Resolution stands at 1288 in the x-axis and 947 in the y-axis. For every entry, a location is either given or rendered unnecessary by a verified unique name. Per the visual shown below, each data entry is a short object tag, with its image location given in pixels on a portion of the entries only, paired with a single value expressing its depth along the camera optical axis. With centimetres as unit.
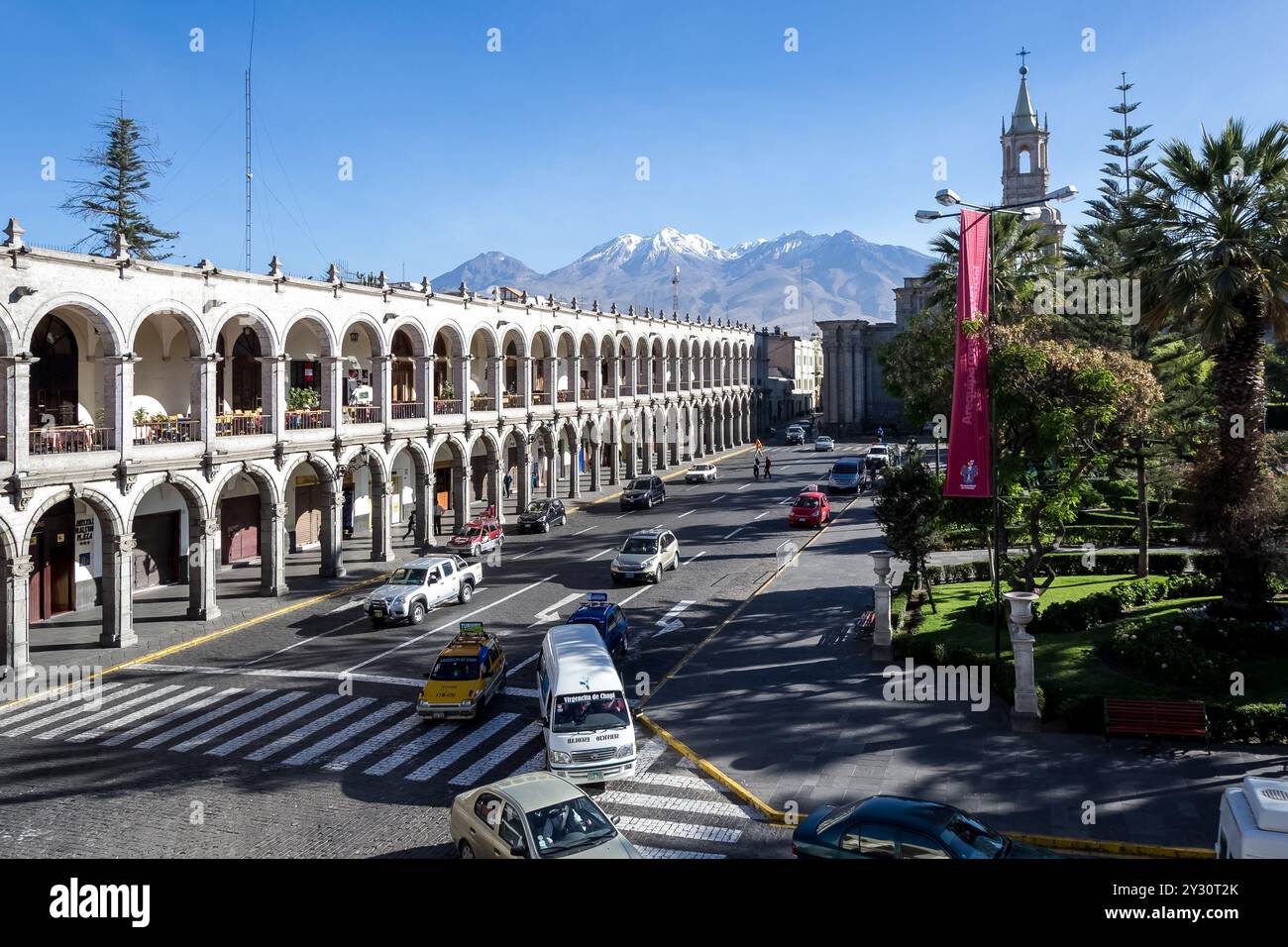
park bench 1744
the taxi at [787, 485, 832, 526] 4594
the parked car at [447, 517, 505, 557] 3931
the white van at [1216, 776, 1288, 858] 1138
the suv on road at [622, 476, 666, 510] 5291
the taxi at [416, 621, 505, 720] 1998
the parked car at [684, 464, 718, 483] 6475
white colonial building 2653
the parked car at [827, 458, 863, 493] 5600
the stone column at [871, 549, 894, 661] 2366
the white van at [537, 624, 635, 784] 1667
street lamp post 2042
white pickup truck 2875
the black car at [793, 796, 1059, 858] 1200
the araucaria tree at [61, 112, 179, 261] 6762
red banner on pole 2153
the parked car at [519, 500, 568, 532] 4612
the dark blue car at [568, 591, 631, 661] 2427
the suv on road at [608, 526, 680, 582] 3394
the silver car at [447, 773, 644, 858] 1250
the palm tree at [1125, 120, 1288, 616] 2162
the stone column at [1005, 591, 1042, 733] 1886
